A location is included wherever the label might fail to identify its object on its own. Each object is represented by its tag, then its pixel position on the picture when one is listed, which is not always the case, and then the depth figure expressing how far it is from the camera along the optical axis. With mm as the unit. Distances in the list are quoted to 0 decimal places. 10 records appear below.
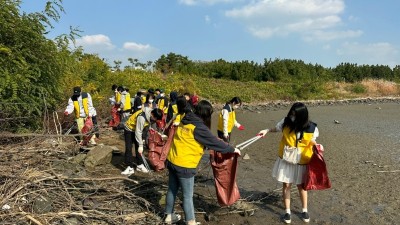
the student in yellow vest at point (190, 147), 4777
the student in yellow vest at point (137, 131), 7574
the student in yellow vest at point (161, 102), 12023
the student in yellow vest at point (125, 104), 12445
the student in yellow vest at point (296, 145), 5184
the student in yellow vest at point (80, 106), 9523
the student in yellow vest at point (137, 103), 11770
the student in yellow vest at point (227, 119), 8555
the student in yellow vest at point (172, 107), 10445
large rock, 8211
